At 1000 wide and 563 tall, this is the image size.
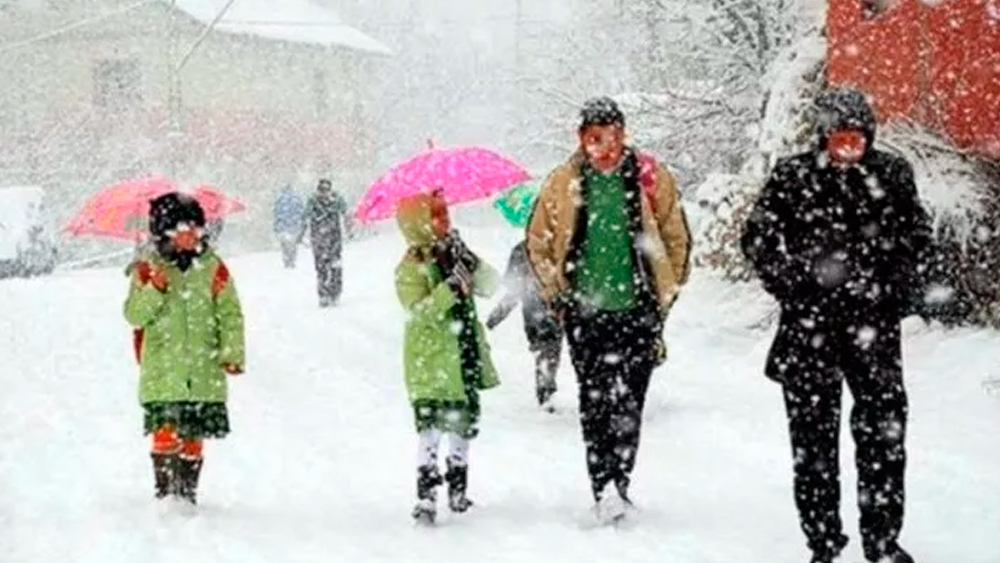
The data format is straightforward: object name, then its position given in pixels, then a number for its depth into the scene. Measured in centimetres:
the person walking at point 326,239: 1994
